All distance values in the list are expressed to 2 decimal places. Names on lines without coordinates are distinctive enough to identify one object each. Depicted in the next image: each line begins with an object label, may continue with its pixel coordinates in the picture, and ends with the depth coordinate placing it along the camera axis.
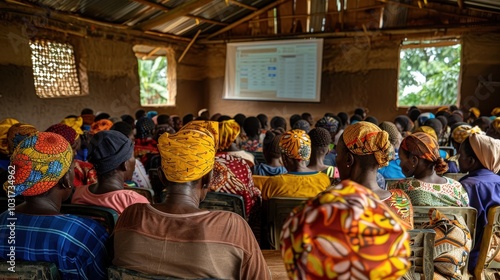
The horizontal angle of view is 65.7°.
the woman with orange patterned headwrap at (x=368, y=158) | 1.73
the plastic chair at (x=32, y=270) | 1.22
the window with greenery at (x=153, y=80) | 12.08
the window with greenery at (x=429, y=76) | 10.99
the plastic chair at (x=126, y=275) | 1.15
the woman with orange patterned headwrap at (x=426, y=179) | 2.10
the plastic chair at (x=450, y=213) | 1.86
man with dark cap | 1.90
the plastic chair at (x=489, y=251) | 1.85
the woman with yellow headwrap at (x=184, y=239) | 1.20
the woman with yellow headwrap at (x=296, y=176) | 2.44
